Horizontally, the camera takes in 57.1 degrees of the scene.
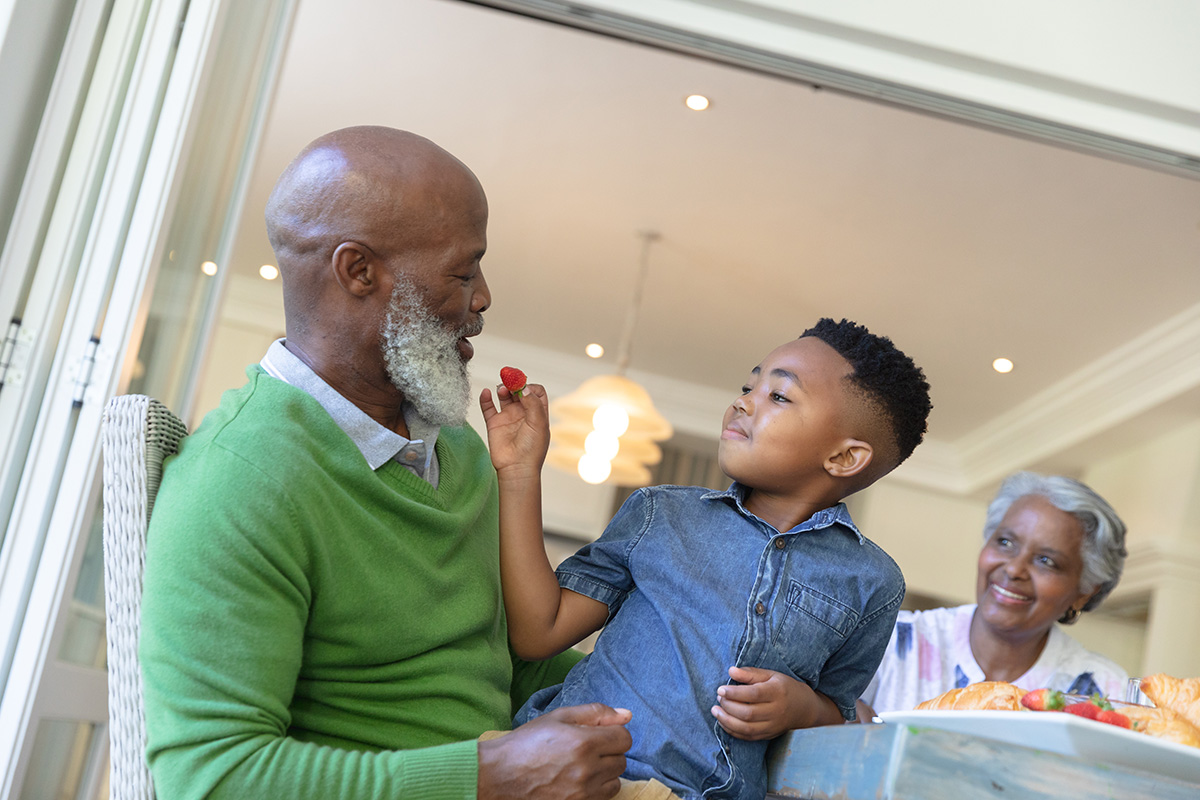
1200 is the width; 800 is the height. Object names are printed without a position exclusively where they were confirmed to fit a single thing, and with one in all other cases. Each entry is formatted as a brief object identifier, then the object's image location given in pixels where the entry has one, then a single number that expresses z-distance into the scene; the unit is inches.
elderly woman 94.4
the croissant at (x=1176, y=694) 40.4
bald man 37.3
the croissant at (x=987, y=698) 41.6
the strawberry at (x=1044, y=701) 37.0
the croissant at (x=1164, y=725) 36.2
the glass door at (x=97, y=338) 57.6
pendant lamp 172.6
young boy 47.1
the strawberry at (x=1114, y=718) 35.8
